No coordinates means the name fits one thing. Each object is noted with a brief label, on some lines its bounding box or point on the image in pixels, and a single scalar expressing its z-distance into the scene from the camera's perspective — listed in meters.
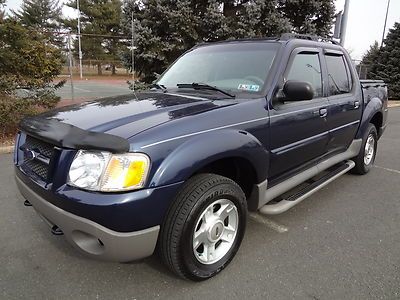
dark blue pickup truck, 2.14
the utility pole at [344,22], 10.70
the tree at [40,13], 42.94
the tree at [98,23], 37.47
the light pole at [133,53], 9.70
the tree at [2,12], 6.97
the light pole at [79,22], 32.72
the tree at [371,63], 20.77
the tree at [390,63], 19.36
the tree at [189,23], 9.69
